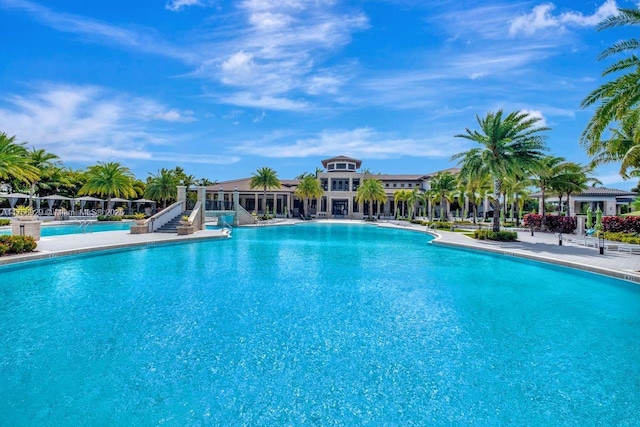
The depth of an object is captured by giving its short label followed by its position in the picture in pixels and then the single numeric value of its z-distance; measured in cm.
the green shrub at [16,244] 1521
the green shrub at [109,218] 4019
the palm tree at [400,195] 5569
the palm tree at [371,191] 5391
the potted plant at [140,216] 3784
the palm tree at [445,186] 4334
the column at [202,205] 3154
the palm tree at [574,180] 3359
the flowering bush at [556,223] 3191
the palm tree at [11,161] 2191
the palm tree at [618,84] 1336
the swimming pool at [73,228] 2900
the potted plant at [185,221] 2747
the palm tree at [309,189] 5612
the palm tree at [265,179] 5334
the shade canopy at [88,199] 4729
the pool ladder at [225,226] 3119
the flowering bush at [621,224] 2605
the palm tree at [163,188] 5369
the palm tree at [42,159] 4584
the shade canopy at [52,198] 4382
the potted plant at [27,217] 1951
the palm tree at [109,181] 4647
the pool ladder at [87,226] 3203
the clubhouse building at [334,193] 6306
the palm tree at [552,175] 3378
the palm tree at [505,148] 2525
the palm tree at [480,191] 2909
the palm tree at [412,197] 5221
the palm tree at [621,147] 1594
